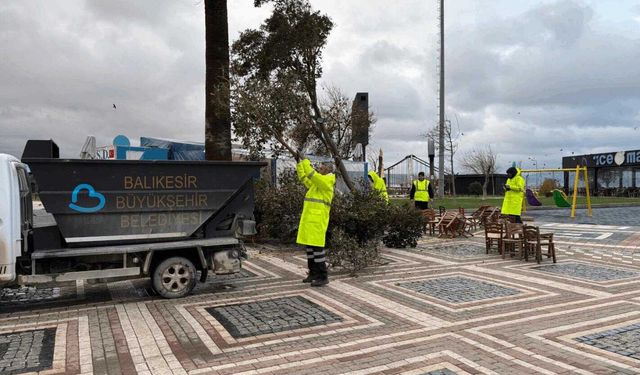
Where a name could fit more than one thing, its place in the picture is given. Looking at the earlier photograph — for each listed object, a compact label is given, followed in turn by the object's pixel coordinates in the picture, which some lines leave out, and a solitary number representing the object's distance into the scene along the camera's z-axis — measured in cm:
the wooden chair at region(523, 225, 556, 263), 970
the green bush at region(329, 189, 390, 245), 998
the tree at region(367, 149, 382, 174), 2992
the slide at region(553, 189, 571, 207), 2210
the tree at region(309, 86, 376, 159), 1414
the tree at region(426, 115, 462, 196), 3430
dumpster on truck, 593
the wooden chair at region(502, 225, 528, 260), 1009
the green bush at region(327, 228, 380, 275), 852
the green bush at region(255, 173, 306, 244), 1138
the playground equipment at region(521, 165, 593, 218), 2025
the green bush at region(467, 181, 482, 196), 4172
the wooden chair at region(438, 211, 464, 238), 1382
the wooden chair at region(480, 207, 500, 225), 1420
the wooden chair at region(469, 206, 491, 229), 1481
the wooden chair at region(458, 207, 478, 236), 1405
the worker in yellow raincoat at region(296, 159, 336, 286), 755
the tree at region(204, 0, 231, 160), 1125
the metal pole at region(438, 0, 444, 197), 2845
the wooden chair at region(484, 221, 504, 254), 1064
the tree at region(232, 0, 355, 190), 997
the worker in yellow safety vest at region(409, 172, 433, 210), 1512
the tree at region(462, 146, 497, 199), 4248
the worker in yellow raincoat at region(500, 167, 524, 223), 1181
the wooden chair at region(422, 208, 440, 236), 1424
